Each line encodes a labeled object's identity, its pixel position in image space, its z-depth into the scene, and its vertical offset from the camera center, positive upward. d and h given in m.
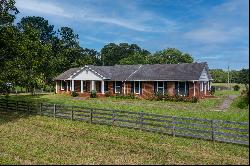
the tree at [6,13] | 25.91 +5.58
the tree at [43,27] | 85.06 +14.45
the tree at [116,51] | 135.82 +13.14
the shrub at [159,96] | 41.56 -2.01
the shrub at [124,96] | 44.47 -2.17
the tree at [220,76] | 116.07 +1.73
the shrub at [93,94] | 47.53 -1.99
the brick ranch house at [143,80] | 41.94 +0.12
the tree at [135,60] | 100.50 +6.69
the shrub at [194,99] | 38.07 -2.26
